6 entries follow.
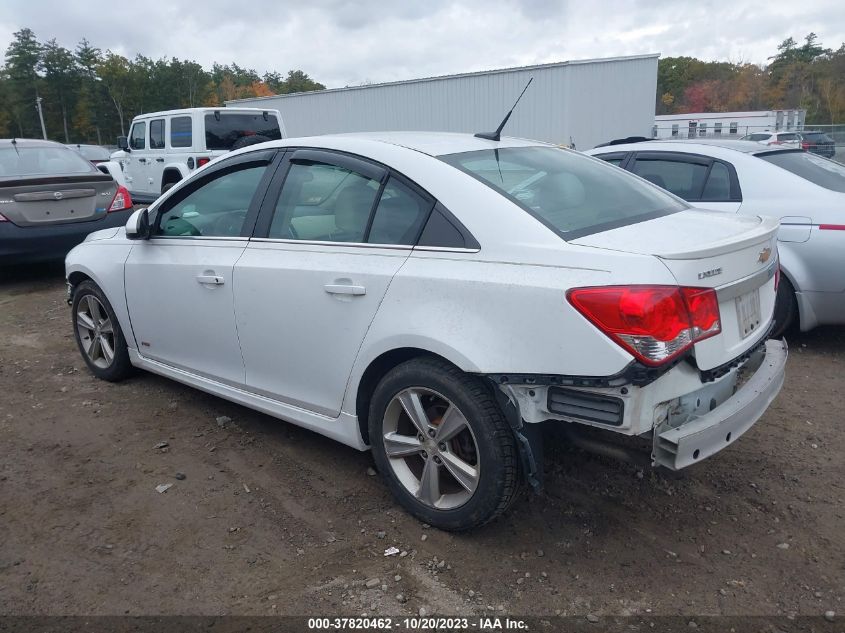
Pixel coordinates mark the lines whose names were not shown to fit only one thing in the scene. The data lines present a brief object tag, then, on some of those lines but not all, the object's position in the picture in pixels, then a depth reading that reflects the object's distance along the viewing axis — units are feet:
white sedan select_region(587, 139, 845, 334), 15.37
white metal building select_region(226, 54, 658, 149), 55.93
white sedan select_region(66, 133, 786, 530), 7.64
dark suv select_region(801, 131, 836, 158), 88.02
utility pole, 194.27
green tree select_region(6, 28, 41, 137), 212.02
